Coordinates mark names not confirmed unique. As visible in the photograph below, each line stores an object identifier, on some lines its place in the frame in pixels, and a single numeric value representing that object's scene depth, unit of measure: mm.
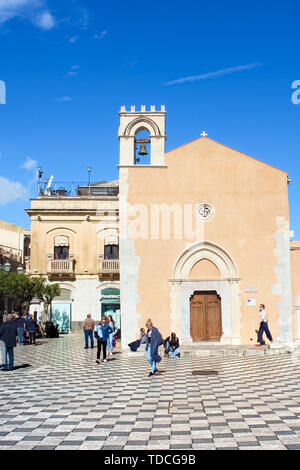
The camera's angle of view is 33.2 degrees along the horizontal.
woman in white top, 18500
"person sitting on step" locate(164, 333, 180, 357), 16969
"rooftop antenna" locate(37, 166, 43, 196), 38800
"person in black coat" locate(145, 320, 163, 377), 13102
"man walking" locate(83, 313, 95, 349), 20667
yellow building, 35344
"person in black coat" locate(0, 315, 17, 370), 14477
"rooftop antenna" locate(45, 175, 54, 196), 40166
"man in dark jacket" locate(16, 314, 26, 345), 23556
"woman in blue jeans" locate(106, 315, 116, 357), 17641
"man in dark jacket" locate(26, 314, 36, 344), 23438
